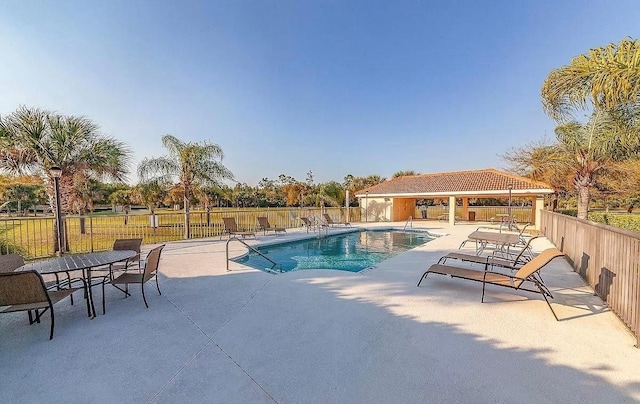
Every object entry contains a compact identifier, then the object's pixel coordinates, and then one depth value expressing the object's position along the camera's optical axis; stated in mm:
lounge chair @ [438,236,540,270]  5488
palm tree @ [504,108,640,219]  10766
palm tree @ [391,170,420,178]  48375
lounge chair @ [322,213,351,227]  15891
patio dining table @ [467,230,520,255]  7574
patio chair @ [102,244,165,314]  4180
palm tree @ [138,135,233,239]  13742
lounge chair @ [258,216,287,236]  13250
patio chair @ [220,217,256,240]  11647
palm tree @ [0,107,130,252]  8453
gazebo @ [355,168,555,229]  17562
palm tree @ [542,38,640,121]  4946
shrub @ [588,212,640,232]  11773
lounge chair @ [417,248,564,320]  4258
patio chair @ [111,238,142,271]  5509
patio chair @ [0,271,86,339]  3125
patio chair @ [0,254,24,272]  4138
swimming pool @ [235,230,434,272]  8541
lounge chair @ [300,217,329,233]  14597
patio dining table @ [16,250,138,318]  3859
